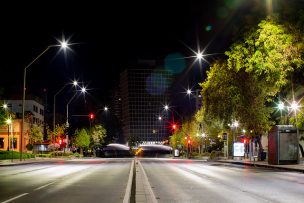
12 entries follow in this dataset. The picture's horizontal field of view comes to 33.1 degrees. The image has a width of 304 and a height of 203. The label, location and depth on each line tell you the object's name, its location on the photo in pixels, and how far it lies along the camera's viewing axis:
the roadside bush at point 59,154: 83.63
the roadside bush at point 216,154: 73.94
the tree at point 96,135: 111.81
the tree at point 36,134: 86.19
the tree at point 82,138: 106.98
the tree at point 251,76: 29.47
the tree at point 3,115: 56.62
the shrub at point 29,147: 86.94
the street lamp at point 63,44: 43.19
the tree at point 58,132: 90.34
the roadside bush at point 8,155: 58.56
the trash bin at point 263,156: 54.75
